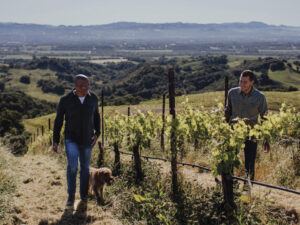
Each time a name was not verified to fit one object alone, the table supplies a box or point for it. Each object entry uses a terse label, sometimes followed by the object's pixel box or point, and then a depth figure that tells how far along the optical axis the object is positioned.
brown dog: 5.38
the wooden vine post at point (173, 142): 5.36
